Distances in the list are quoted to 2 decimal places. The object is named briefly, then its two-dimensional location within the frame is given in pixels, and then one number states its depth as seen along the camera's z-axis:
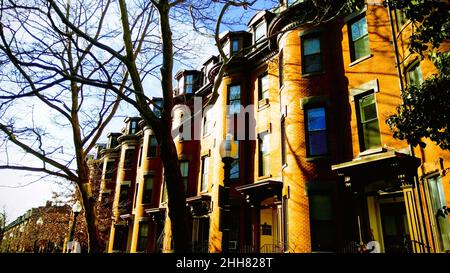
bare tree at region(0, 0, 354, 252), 6.57
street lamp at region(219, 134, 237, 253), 5.95
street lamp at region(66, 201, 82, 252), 13.92
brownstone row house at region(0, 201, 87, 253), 30.14
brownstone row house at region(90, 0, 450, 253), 9.67
